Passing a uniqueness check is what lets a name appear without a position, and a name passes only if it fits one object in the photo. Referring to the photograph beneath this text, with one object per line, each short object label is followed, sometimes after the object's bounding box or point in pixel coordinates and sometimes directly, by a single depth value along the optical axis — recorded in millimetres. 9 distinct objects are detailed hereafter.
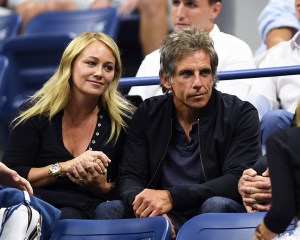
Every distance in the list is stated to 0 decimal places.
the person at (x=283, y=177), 5750
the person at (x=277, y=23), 11047
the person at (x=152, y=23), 13648
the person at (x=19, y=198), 7535
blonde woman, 8391
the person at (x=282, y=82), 9615
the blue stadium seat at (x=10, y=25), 14727
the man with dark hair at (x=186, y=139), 7953
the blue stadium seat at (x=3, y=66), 13058
